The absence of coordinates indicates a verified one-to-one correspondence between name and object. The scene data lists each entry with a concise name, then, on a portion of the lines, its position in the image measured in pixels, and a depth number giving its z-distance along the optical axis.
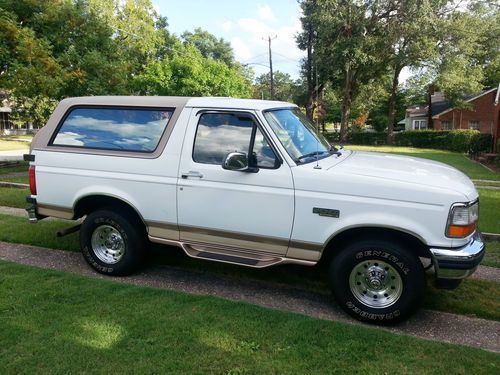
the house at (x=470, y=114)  45.50
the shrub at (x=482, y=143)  27.67
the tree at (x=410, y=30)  37.81
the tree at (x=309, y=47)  42.78
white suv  3.94
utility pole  43.58
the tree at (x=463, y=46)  39.12
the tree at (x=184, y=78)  32.56
